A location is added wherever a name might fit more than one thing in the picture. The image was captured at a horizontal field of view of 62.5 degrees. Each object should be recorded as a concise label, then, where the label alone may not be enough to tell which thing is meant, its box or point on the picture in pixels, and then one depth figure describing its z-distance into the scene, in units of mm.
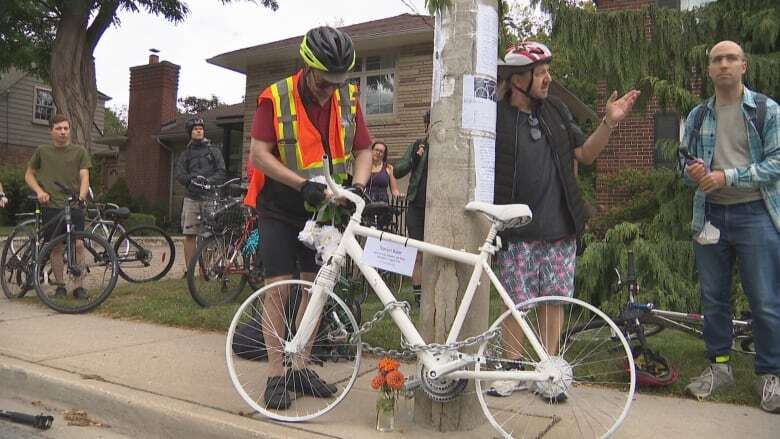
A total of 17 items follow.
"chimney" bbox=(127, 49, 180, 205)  23734
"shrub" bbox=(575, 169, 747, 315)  6043
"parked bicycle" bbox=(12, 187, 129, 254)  7898
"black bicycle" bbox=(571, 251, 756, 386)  3727
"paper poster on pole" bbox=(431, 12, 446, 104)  3195
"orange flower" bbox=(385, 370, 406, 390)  3037
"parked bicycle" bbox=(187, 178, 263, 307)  6191
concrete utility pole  3125
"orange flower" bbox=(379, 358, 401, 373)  3096
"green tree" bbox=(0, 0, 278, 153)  16031
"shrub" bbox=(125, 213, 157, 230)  18812
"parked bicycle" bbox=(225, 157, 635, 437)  2893
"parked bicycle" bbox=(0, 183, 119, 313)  6129
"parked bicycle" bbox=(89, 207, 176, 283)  7879
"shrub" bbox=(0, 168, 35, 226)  21938
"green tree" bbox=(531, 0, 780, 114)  6527
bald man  3502
